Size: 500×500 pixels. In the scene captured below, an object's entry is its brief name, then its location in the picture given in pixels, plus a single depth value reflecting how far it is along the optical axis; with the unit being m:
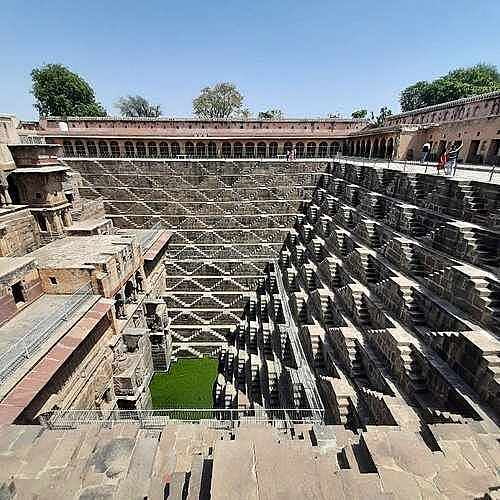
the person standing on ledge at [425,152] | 14.60
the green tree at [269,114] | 51.19
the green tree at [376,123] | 29.68
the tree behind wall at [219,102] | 42.66
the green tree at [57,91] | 40.84
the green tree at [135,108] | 53.28
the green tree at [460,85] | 40.25
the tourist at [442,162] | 11.30
